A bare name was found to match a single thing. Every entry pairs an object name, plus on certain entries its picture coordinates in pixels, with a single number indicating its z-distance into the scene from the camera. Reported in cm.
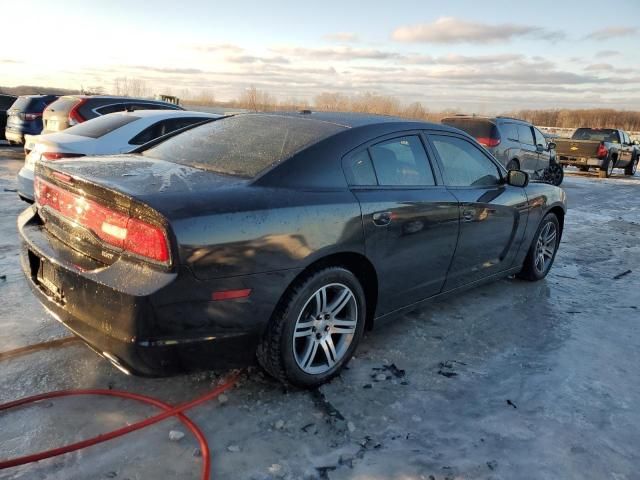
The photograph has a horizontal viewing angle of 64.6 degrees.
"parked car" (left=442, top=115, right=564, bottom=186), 1188
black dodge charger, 231
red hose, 222
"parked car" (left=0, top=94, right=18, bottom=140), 1463
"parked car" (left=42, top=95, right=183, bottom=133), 851
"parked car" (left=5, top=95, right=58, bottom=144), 1238
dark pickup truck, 1752
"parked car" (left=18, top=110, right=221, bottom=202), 564
